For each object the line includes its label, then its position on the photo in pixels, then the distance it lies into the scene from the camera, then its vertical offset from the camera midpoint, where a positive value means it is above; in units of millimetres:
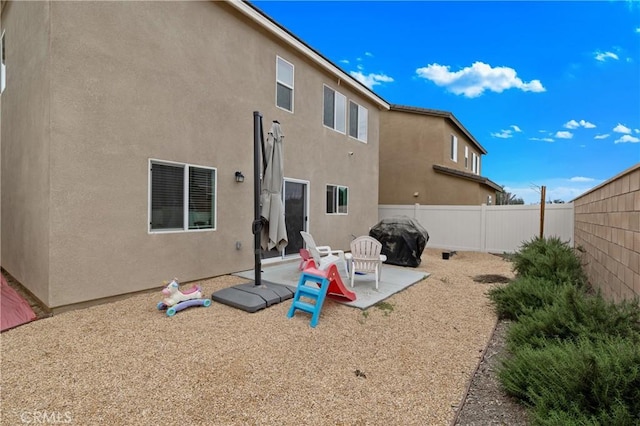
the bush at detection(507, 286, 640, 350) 3061 -1096
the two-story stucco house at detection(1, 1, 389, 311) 4652 +1272
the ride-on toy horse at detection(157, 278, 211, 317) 4656 -1377
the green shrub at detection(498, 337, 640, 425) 2000 -1172
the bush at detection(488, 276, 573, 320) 4555 -1243
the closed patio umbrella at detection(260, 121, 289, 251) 5609 +239
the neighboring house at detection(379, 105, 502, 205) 14906 +2525
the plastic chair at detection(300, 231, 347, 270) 5660 -838
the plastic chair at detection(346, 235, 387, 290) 6172 -888
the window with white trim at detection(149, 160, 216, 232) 5664 +233
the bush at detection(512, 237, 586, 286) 5676 -964
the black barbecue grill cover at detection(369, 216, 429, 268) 9000 -825
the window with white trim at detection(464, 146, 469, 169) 19828 +3605
